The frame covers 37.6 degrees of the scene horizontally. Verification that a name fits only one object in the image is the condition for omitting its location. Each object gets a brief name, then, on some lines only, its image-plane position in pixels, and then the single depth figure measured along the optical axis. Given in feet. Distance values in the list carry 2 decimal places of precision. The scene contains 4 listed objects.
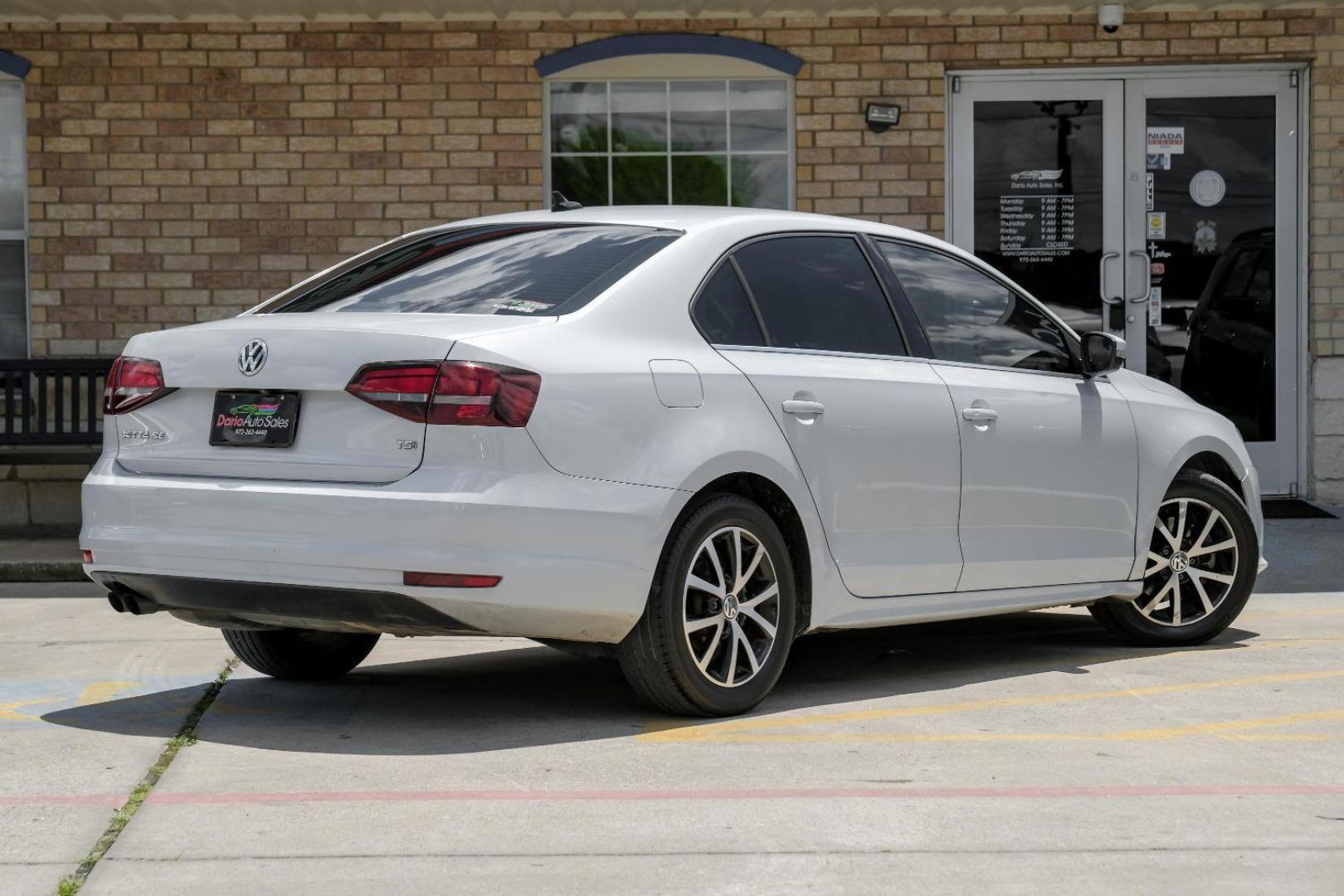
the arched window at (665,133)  42.65
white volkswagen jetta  17.56
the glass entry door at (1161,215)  42.37
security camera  41.11
